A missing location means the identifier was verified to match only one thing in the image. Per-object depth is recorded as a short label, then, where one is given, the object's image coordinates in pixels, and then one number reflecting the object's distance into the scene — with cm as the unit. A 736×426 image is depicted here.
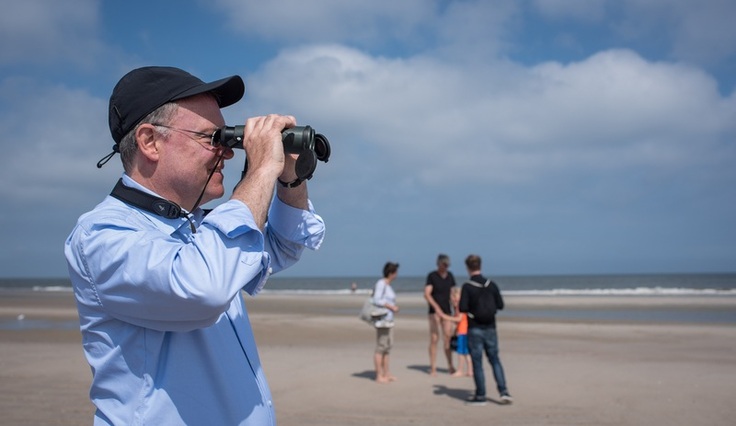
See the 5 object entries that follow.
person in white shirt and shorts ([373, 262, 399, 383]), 891
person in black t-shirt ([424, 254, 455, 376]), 958
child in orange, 873
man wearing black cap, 136
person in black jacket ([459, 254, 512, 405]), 758
